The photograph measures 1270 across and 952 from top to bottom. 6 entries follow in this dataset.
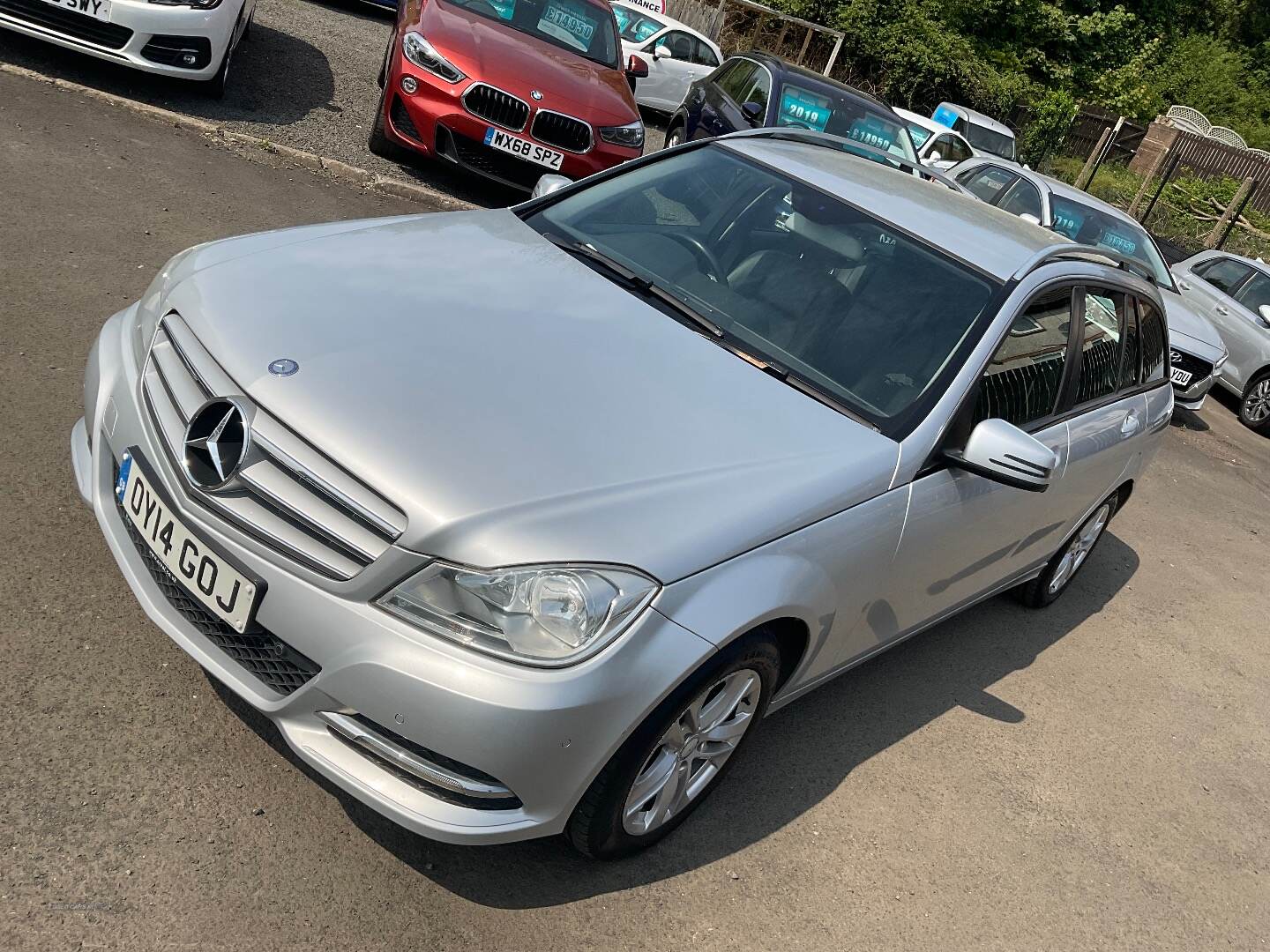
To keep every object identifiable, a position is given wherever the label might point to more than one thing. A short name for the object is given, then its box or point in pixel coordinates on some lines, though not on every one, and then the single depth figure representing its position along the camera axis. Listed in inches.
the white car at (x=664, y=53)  635.5
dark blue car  424.5
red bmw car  320.5
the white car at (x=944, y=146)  630.5
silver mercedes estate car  100.8
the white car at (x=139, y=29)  302.7
